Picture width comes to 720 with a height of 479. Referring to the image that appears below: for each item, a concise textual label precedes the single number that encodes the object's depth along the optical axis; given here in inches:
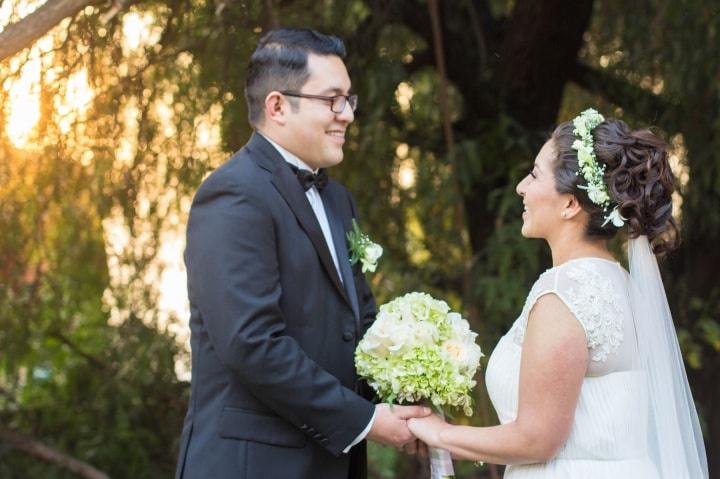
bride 99.5
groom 102.3
